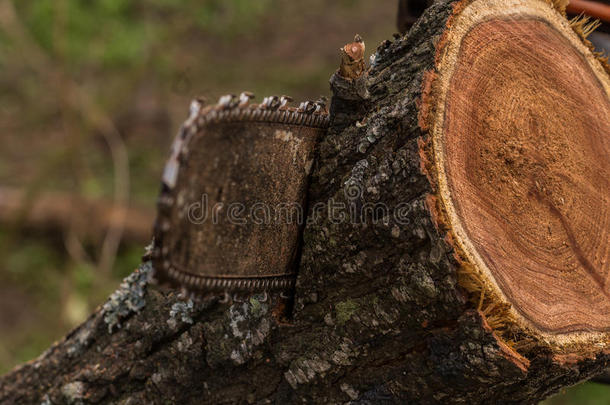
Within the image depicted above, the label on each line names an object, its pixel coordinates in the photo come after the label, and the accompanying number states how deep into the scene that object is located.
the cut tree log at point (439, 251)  1.74
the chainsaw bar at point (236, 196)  1.71
